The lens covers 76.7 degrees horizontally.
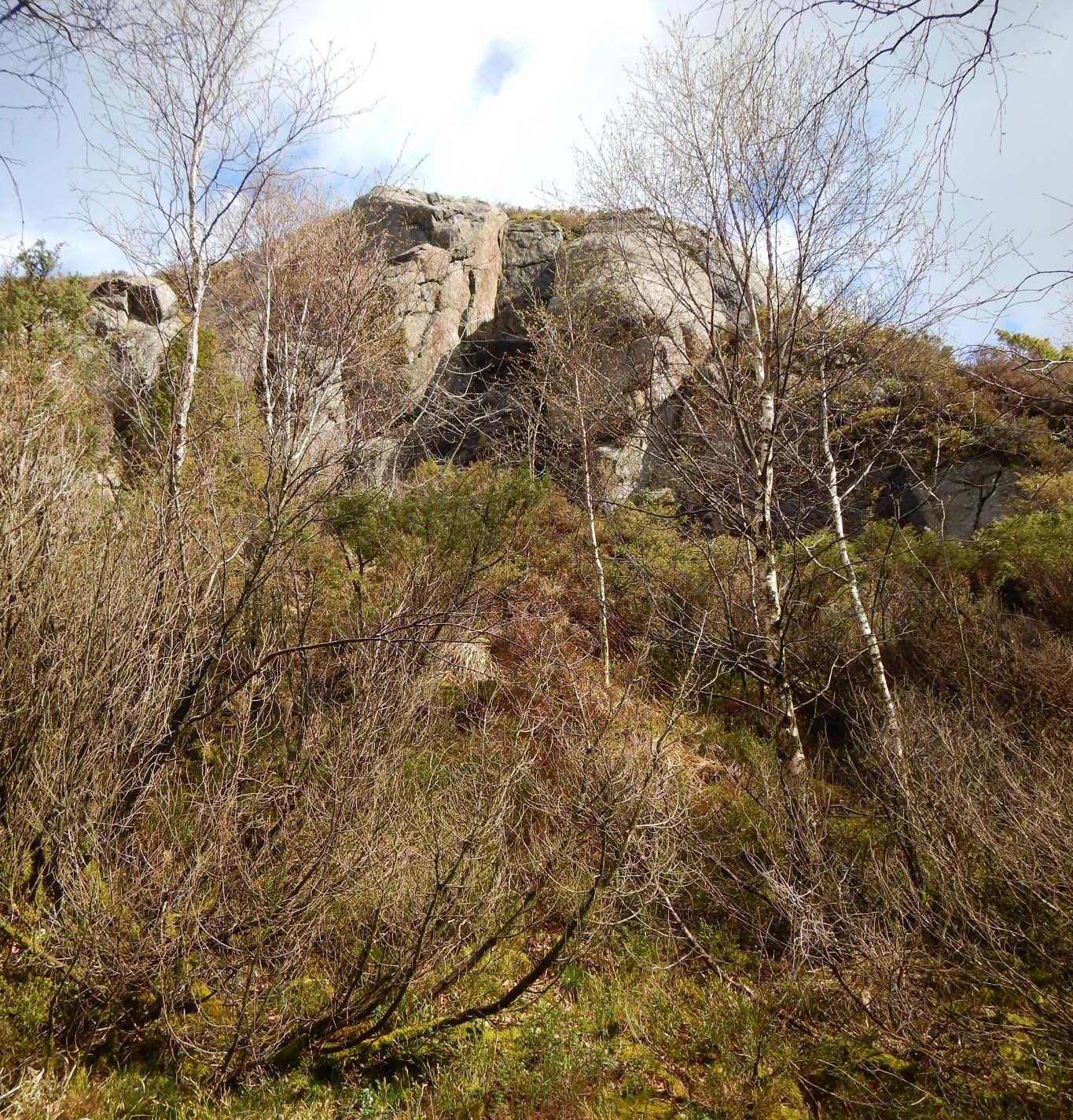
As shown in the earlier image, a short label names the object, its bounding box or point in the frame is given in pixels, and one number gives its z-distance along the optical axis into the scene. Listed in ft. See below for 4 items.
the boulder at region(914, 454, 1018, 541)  44.78
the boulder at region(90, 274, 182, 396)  45.80
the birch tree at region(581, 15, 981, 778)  15.89
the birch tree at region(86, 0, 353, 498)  25.05
